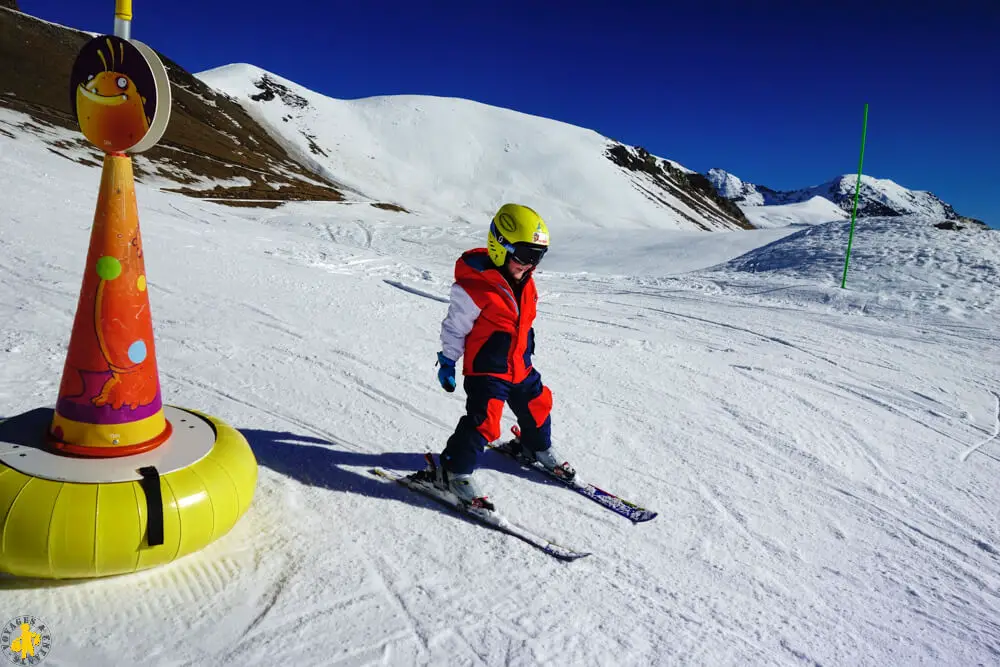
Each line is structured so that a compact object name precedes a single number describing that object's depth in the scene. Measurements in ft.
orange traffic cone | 8.23
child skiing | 10.99
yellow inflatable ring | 7.22
